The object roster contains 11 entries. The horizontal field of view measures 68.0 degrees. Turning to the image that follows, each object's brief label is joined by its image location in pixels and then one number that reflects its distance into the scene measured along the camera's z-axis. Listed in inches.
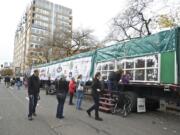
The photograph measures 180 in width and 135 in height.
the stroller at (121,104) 234.8
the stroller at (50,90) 481.2
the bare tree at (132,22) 542.1
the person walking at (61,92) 200.7
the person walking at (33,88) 195.1
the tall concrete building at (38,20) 2272.4
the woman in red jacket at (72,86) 314.3
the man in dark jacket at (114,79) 249.2
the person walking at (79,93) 261.6
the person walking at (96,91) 199.4
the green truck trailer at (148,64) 200.3
